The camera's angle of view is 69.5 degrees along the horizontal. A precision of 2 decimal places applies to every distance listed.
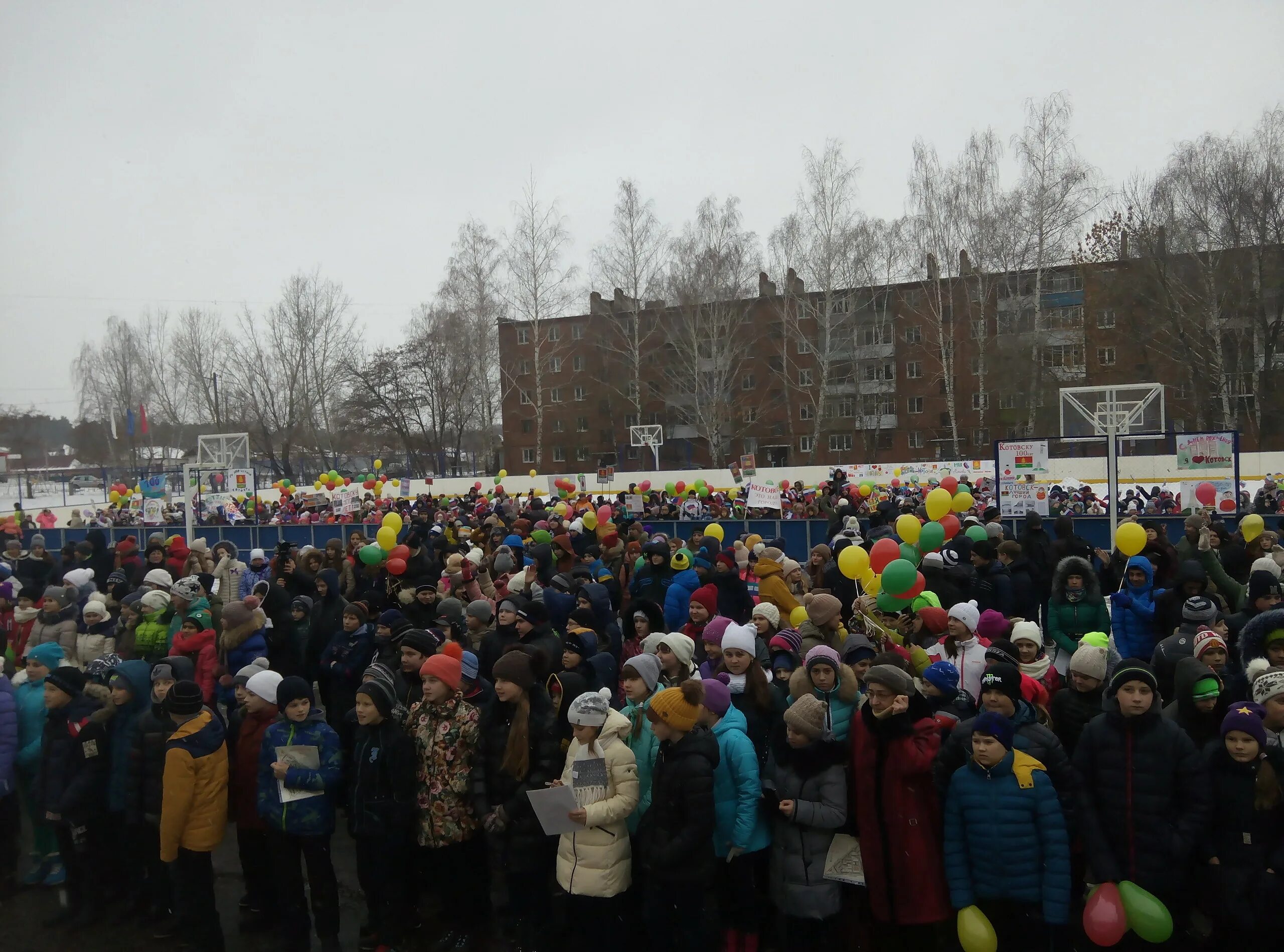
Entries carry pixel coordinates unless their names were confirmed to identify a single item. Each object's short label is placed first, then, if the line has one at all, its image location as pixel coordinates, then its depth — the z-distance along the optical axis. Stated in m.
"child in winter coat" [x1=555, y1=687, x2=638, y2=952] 4.43
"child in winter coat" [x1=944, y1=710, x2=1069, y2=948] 4.04
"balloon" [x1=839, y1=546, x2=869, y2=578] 8.48
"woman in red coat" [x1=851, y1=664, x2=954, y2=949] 4.20
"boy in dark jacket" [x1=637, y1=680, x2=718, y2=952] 4.23
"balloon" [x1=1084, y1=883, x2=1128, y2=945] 4.01
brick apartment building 41.12
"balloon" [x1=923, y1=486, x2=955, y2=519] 11.15
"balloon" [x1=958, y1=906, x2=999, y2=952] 4.05
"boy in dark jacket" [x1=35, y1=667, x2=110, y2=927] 5.75
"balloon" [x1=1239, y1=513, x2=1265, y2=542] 9.08
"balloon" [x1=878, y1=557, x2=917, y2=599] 6.55
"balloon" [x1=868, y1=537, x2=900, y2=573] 8.09
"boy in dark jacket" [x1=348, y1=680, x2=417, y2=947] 4.93
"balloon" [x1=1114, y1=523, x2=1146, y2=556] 8.55
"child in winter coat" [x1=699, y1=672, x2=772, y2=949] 4.34
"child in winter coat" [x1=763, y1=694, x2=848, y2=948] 4.25
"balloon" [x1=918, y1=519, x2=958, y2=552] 9.55
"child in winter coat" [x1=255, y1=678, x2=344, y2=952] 5.01
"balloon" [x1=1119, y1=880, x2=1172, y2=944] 3.95
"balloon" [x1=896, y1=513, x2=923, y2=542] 9.64
